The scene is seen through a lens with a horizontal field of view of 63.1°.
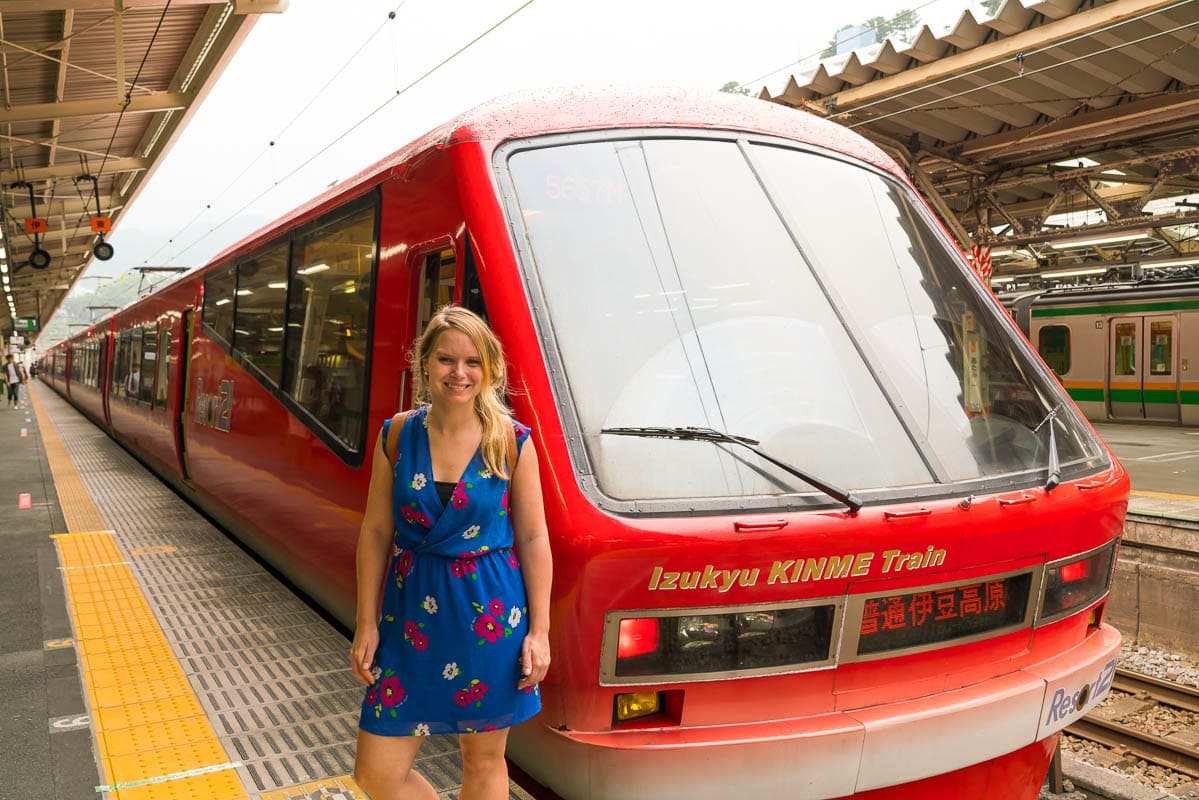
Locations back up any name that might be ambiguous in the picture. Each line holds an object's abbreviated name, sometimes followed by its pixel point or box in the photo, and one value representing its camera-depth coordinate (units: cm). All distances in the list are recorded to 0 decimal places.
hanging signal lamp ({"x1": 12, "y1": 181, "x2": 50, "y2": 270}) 1764
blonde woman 217
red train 249
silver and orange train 1681
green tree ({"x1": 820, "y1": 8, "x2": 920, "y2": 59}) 1030
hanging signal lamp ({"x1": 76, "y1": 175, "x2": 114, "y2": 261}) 1970
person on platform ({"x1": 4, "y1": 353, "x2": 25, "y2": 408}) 3060
